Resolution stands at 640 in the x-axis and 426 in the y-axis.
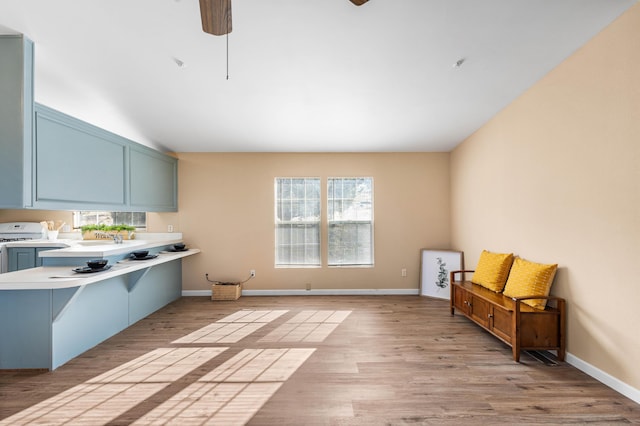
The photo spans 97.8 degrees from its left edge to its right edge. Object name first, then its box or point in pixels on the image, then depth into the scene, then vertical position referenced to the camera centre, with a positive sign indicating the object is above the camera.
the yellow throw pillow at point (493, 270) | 3.25 -0.67
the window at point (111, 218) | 4.76 -0.03
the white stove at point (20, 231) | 4.54 -0.24
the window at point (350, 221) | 4.95 -0.10
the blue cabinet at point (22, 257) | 4.12 -0.61
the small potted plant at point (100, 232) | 4.12 -0.24
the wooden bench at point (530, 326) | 2.54 -1.03
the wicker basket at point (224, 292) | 4.57 -1.25
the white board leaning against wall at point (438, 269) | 4.55 -0.90
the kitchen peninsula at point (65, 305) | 2.47 -0.88
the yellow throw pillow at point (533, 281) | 2.63 -0.65
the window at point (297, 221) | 4.93 -0.10
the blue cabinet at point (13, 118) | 2.32 +0.83
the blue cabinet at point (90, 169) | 2.59 +0.55
